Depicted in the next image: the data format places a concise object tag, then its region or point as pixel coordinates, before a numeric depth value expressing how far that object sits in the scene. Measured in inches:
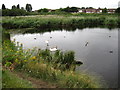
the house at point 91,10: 2130.7
